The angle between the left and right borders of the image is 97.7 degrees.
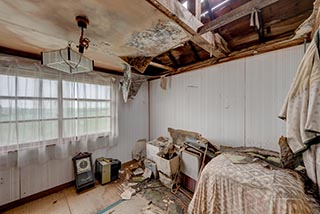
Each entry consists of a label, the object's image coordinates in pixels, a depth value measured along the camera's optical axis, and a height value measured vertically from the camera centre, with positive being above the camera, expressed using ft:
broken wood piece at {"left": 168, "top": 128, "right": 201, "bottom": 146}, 9.54 -2.04
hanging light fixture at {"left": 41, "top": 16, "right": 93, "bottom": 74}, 4.11 +1.54
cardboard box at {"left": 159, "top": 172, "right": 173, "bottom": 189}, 8.51 -4.60
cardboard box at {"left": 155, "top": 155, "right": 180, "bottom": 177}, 8.46 -3.65
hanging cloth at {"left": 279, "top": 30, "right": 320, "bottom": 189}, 3.21 -0.15
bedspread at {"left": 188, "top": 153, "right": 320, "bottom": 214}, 3.56 -2.47
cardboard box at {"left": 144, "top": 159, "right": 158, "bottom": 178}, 9.68 -4.22
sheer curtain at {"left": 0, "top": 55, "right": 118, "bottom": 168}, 6.89 -0.29
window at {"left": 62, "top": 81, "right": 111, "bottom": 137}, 8.78 -0.06
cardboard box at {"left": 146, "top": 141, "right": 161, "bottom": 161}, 9.92 -3.10
